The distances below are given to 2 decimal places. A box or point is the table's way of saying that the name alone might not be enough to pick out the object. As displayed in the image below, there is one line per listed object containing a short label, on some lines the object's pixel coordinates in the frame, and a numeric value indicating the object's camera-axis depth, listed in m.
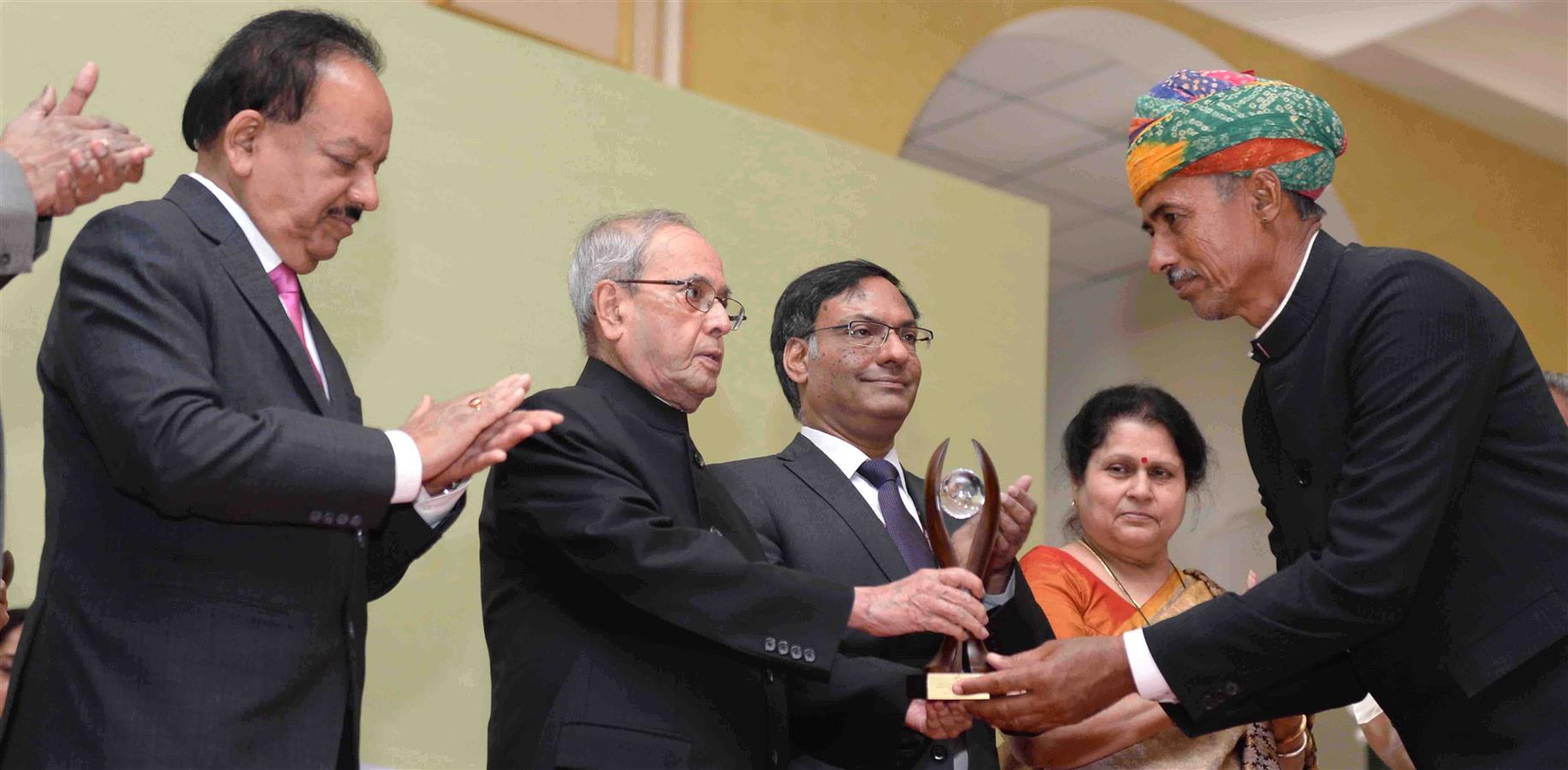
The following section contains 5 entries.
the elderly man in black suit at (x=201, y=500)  2.03
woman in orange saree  3.44
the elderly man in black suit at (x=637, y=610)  2.50
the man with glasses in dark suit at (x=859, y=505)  2.96
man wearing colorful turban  2.45
